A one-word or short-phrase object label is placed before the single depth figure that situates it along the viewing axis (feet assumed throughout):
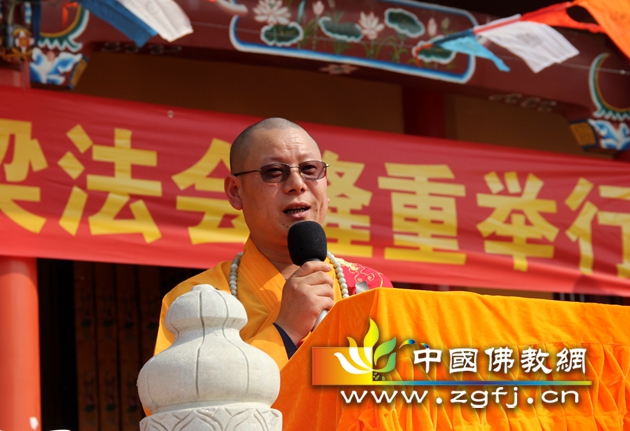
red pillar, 17.87
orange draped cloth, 10.58
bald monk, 12.95
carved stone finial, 9.52
